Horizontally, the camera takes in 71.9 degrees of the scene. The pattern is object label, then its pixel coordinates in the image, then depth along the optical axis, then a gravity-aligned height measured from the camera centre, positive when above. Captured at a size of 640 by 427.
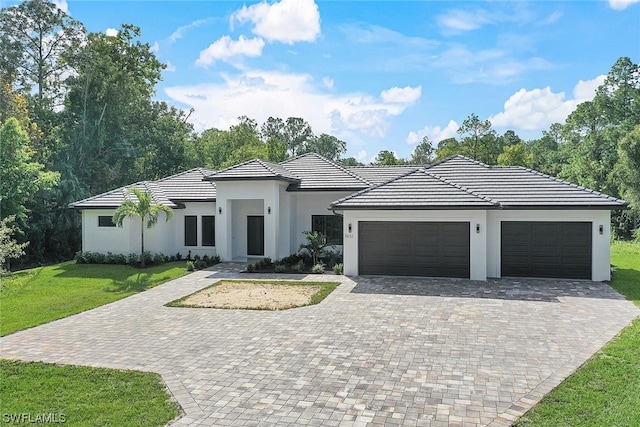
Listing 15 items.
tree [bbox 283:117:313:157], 78.06 +13.65
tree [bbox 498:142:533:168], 47.25 +5.76
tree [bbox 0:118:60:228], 20.36 +1.94
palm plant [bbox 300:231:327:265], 19.22 -1.51
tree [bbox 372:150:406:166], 58.63 +8.14
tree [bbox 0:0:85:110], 32.91 +12.86
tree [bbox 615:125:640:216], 29.23 +2.99
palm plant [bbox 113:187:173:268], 19.27 +0.05
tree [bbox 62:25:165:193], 32.69 +7.77
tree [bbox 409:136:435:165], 73.50 +9.81
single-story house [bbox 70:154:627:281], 15.80 -0.39
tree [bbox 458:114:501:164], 53.09 +8.65
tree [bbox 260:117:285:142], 77.38 +14.58
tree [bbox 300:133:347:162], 79.25 +12.13
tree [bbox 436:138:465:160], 54.44 +7.56
